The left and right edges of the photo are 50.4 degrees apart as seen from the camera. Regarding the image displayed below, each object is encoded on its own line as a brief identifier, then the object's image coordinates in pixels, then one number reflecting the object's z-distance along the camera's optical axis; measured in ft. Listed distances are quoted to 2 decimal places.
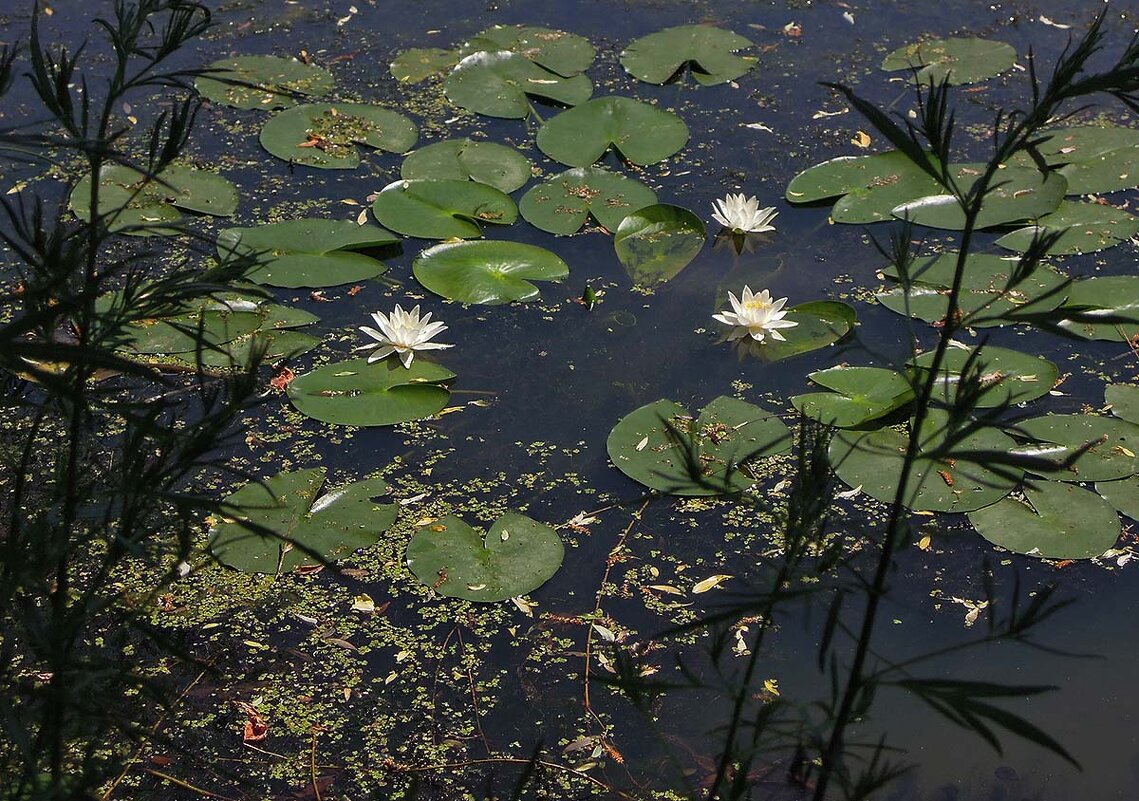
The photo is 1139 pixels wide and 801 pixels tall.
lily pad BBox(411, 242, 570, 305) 9.45
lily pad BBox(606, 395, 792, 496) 7.89
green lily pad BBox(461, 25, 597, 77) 12.35
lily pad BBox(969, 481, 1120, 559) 7.58
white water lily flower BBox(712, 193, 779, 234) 9.98
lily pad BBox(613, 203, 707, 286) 9.75
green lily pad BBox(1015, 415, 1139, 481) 8.02
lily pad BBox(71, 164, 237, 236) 10.07
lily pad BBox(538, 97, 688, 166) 10.99
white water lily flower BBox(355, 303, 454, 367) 8.74
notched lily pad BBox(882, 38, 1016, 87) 12.26
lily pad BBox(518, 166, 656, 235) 10.17
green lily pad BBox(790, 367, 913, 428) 8.28
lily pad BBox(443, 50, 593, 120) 11.74
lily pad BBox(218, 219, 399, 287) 9.52
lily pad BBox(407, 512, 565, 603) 7.22
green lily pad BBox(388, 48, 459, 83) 12.25
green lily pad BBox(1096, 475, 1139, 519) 7.83
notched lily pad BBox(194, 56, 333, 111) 11.72
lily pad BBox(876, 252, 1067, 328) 9.37
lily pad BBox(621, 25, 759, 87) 12.30
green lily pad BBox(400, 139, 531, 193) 10.67
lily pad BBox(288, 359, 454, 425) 8.39
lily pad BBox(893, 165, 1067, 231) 10.18
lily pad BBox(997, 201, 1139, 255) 9.94
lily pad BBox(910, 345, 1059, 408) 8.48
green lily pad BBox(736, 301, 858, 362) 9.02
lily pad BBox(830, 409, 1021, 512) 7.86
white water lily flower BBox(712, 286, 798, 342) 9.03
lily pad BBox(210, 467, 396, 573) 7.33
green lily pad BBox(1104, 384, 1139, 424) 8.47
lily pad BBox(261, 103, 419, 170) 10.98
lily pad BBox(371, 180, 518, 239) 10.07
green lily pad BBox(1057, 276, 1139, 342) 9.17
